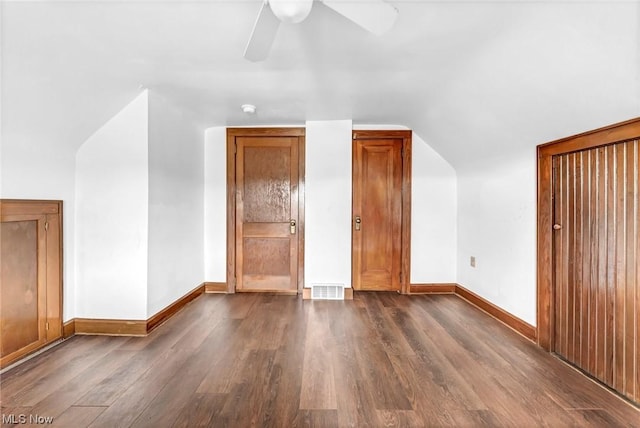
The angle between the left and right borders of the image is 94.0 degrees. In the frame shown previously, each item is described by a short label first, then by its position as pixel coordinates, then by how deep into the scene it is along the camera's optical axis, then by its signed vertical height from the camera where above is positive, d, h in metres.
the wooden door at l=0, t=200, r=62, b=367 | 2.07 -0.47
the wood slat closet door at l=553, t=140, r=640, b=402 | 1.74 -0.33
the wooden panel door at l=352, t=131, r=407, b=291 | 3.81 +0.02
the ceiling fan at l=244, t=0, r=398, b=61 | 1.27 +0.94
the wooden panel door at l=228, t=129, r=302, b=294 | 3.86 +0.01
